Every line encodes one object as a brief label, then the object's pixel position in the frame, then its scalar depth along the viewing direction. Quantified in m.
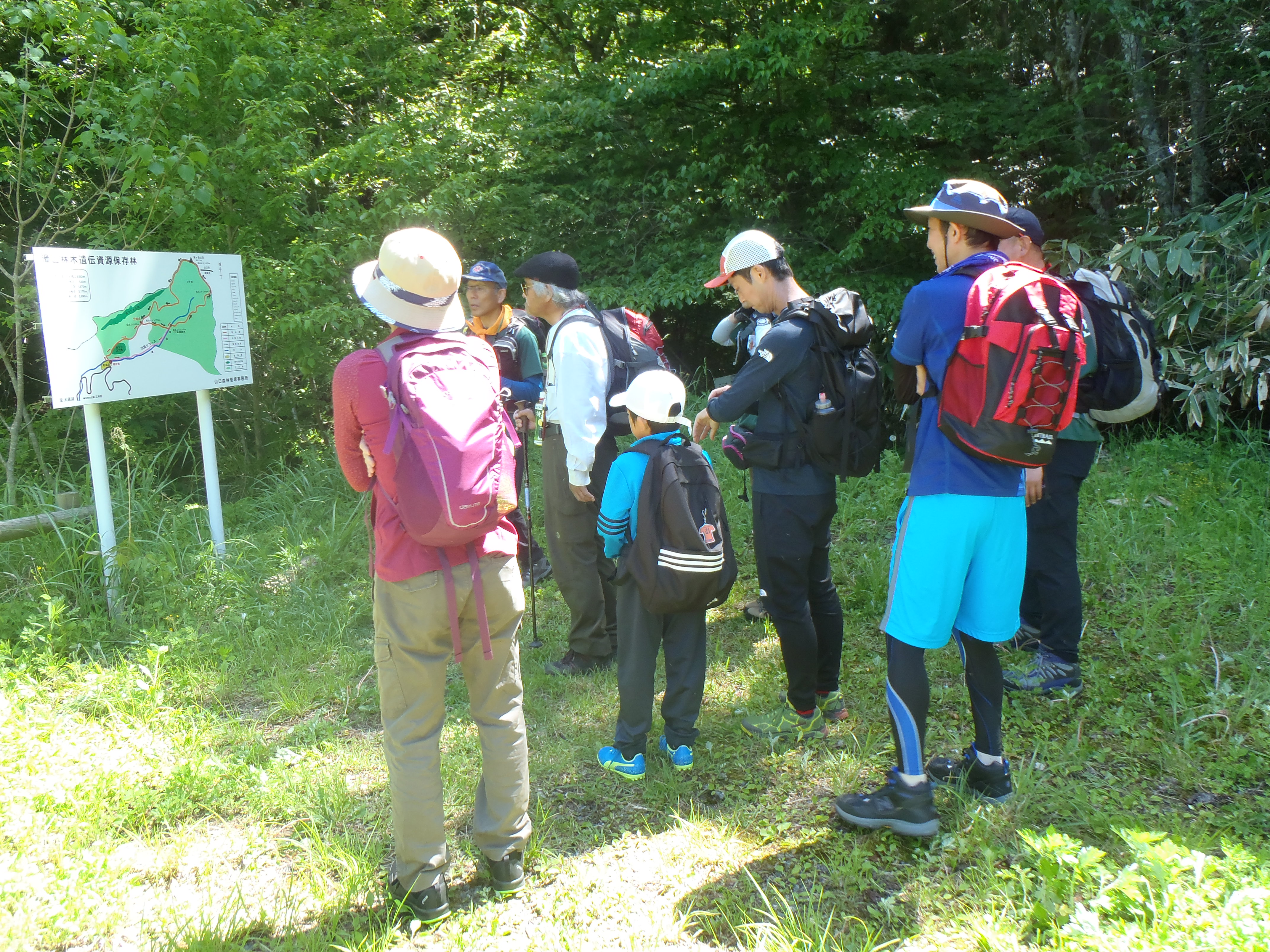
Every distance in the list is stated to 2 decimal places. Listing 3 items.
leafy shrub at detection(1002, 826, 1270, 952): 2.16
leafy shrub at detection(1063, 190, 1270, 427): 6.08
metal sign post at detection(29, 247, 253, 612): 4.49
